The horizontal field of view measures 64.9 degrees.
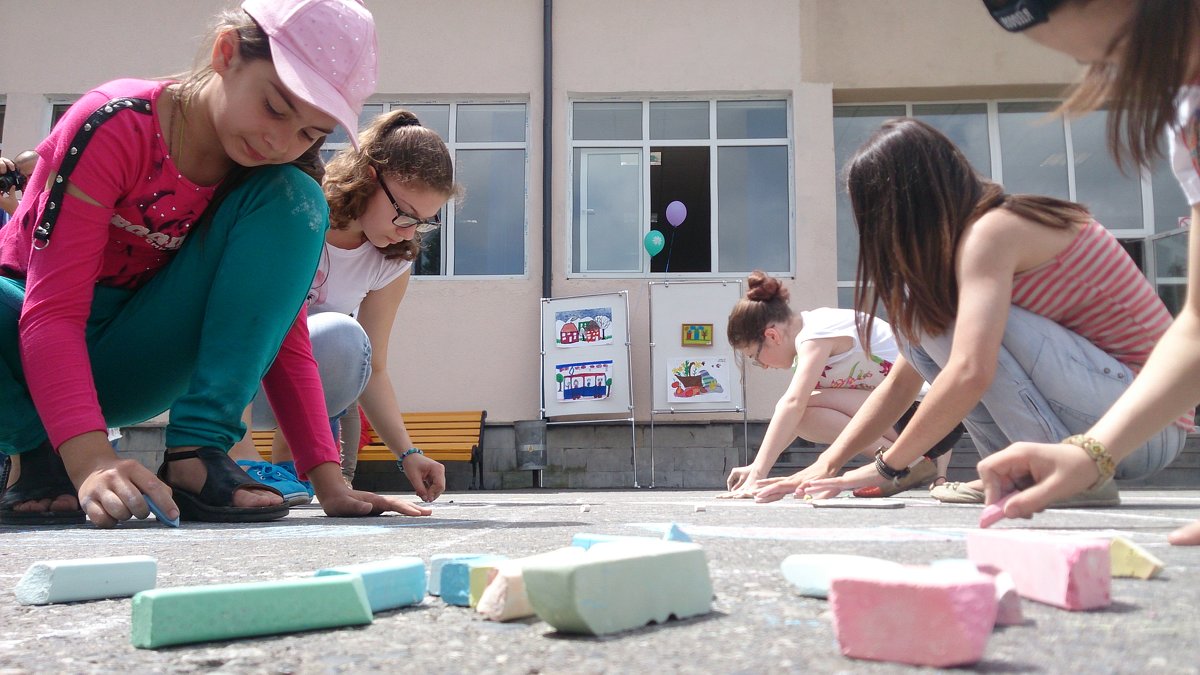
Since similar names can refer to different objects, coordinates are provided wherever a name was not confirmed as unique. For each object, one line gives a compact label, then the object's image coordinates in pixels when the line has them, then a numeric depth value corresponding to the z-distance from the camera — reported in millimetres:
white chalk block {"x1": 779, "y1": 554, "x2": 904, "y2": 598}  929
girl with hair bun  3955
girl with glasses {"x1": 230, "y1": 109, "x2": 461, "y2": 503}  2908
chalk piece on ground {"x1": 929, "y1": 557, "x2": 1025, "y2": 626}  837
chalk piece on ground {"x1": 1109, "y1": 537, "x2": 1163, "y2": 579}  1098
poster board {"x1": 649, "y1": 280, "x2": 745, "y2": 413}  8406
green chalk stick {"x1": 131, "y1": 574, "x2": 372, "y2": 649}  850
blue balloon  8875
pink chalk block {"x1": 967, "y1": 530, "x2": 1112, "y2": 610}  912
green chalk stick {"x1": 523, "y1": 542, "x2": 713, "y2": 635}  821
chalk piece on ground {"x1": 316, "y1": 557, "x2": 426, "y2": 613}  1008
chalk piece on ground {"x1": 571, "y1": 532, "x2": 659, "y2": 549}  1256
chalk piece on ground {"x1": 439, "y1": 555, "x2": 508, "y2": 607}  1047
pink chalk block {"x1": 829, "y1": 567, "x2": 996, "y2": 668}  698
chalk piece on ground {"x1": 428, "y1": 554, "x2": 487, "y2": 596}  1086
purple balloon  9070
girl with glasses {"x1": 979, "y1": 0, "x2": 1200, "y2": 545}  1162
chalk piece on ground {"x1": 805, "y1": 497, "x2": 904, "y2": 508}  2855
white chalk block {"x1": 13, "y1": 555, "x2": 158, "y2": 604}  1110
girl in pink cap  1930
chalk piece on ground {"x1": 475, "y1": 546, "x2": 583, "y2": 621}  930
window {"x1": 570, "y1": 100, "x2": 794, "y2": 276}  9062
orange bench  8180
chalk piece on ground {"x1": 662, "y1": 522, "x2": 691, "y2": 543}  1343
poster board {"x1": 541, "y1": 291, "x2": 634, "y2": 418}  8438
